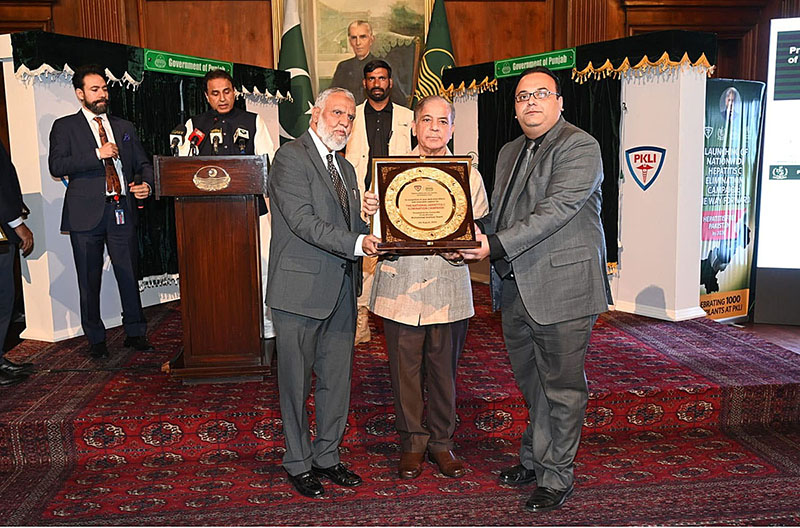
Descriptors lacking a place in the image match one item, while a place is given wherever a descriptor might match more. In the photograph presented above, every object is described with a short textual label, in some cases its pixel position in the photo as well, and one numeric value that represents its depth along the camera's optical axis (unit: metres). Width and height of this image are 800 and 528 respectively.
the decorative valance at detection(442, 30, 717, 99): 5.27
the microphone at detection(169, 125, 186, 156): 3.94
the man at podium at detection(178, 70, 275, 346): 4.21
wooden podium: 3.79
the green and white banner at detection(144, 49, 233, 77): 5.86
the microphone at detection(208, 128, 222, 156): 4.04
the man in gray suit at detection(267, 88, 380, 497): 2.81
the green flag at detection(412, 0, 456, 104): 7.46
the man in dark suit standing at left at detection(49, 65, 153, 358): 4.54
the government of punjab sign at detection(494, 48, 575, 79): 5.88
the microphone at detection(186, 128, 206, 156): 3.99
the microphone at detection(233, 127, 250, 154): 4.05
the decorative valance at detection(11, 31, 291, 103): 4.83
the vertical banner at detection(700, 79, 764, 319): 6.14
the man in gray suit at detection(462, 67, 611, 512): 2.67
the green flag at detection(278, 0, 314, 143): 7.52
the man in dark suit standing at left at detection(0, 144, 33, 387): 4.12
